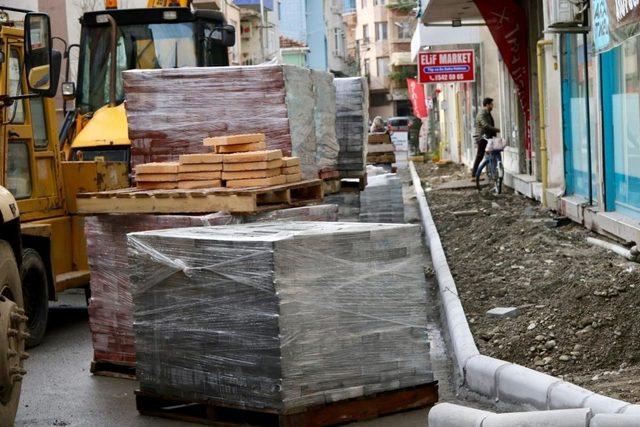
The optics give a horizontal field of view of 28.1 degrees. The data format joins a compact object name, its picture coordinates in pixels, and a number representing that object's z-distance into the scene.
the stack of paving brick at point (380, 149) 26.91
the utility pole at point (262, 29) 60.03
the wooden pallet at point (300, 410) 7.37
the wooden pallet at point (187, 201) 9.18
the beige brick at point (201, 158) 9.86
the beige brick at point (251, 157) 9.67
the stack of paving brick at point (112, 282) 9.41
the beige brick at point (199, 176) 9.82
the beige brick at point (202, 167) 9.84
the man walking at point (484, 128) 27.74
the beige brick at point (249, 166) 9.65
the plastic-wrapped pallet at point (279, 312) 7.36
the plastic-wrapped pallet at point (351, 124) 15.06
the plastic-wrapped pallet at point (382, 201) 18.69
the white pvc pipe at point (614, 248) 11.94
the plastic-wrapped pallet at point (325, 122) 12.68
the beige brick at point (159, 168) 9.99
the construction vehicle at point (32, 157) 9.66
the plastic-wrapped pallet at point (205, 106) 10.83
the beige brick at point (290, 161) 10.12
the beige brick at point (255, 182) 9.61
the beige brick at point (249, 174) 9.63
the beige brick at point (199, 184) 9.78
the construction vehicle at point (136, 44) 16.50
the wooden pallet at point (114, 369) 9.39
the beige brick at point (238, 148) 9.99
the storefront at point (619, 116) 12.85
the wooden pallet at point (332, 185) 13.51
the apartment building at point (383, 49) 105.81
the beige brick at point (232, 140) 9.91
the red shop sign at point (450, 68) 36.53
